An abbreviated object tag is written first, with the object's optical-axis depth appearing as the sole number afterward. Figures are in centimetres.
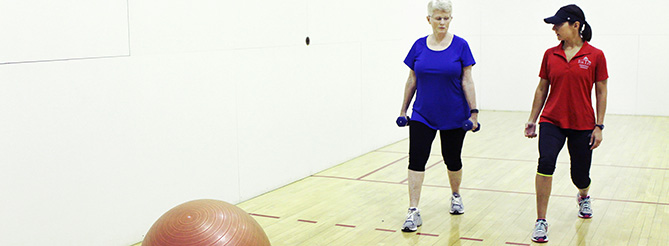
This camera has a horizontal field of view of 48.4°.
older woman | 512
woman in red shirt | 479
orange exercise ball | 346
